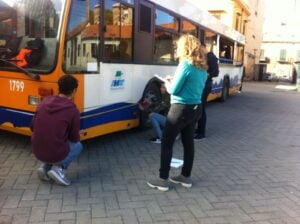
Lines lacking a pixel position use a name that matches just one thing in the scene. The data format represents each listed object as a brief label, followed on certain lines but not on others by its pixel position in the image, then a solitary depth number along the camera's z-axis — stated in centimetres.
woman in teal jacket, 431
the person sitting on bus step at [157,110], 676
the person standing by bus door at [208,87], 734
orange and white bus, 534
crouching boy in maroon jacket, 430
